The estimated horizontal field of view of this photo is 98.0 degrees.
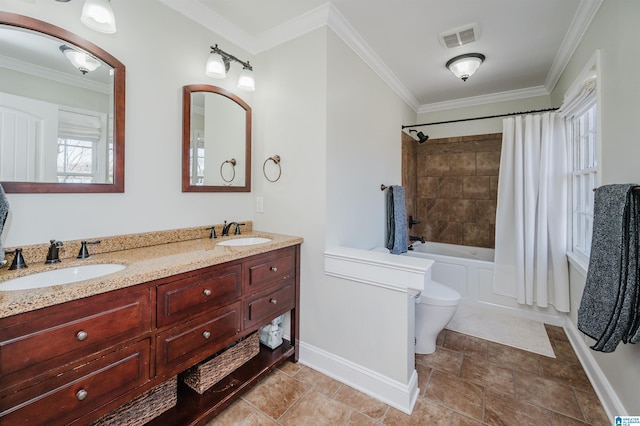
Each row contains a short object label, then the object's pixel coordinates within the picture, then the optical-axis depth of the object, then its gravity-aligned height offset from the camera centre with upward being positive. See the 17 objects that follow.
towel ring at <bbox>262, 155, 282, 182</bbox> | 2.11 +0.38
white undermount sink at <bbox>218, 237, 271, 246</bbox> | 1.90 -0.20
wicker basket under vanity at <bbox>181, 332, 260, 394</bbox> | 1.54 -0.90
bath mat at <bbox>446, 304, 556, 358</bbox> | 2.29 -1.05
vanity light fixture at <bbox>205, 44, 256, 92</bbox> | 1.83 +0.99
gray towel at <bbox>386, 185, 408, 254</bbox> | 2.85 -0.08
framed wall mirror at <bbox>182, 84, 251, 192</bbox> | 1.83 +0.52
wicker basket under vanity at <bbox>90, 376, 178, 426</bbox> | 1.23 -0.92
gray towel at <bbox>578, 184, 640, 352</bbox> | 1.16 -0.26
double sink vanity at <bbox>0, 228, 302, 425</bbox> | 0.86 -0.45
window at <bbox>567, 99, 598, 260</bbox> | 2.13 +0.32
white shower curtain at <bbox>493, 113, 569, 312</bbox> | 2.56 +0.00
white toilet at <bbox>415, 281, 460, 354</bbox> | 2.00 -0.73
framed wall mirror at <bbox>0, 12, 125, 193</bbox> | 1.21 +0.49
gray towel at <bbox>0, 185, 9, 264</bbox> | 1.08 +0.01
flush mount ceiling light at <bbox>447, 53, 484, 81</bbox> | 2.43 +1.33
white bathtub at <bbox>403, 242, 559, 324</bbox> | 2.75 -0.76
